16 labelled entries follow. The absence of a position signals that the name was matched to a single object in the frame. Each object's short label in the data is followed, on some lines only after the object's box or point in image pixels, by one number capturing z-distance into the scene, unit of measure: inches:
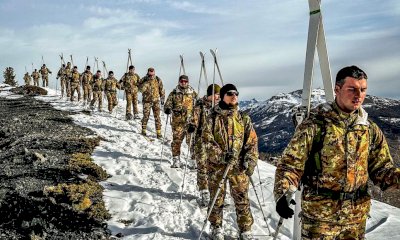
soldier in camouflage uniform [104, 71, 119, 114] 1048.8
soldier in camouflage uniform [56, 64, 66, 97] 1511.0
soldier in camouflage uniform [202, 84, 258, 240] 279.6
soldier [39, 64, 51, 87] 1944.3
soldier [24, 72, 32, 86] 2346.2
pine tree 3303.4
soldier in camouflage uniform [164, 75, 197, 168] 528.6
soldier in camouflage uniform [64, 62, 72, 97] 1461.5
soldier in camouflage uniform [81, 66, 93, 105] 1222.9
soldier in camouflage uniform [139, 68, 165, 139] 711.6
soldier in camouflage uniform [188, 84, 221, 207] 373.7
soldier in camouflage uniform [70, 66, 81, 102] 1297.1
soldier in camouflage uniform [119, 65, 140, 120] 905.5
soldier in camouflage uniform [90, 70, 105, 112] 1099.3
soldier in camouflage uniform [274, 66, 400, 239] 159.3
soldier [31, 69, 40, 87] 2109.7
